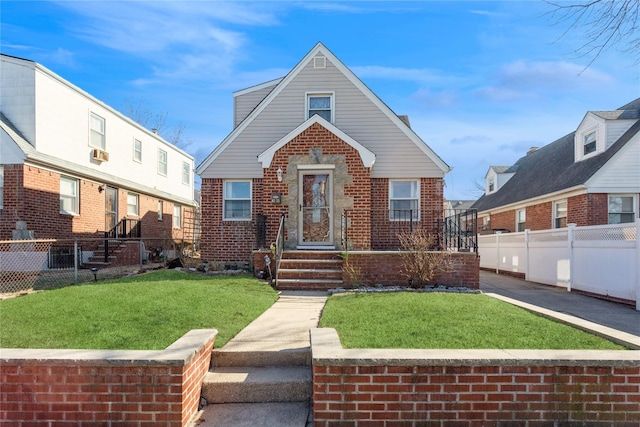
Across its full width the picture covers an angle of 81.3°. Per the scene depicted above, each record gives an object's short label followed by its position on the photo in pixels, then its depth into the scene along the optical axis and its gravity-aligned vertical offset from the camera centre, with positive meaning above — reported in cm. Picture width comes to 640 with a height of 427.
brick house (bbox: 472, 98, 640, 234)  1352 +171
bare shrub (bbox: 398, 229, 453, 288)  865 -94
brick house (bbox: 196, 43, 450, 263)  1147 +162
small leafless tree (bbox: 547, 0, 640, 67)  533 +311
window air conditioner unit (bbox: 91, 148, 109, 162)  1505 +273
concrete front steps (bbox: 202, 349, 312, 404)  391 -170
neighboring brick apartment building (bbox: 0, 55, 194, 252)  1168 +227
